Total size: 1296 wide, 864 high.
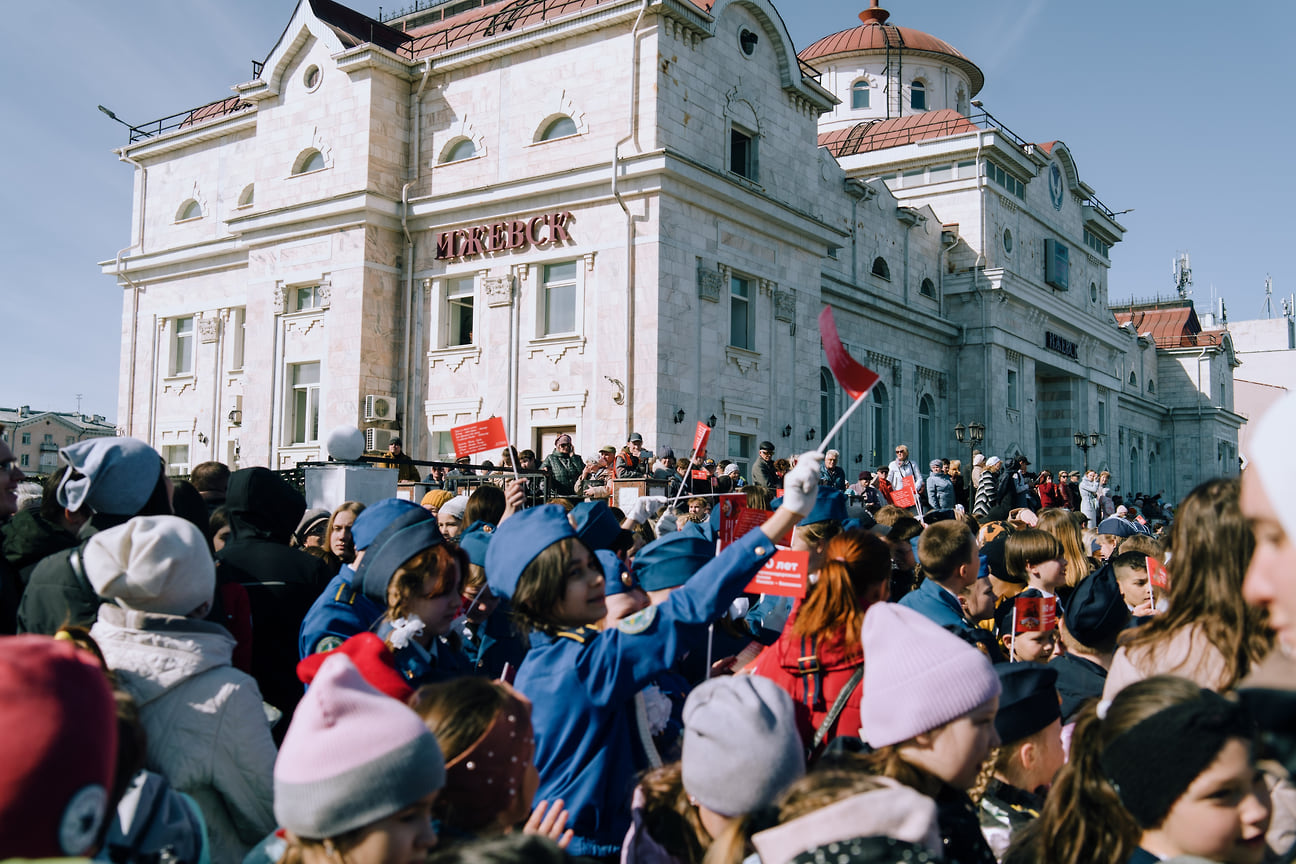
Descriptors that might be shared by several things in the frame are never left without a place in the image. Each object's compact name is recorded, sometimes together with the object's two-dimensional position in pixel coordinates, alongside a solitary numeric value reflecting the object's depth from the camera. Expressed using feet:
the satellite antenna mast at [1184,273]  267.80
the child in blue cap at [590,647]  10.84
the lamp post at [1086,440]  121.48
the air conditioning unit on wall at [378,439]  76.79
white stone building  72.69
